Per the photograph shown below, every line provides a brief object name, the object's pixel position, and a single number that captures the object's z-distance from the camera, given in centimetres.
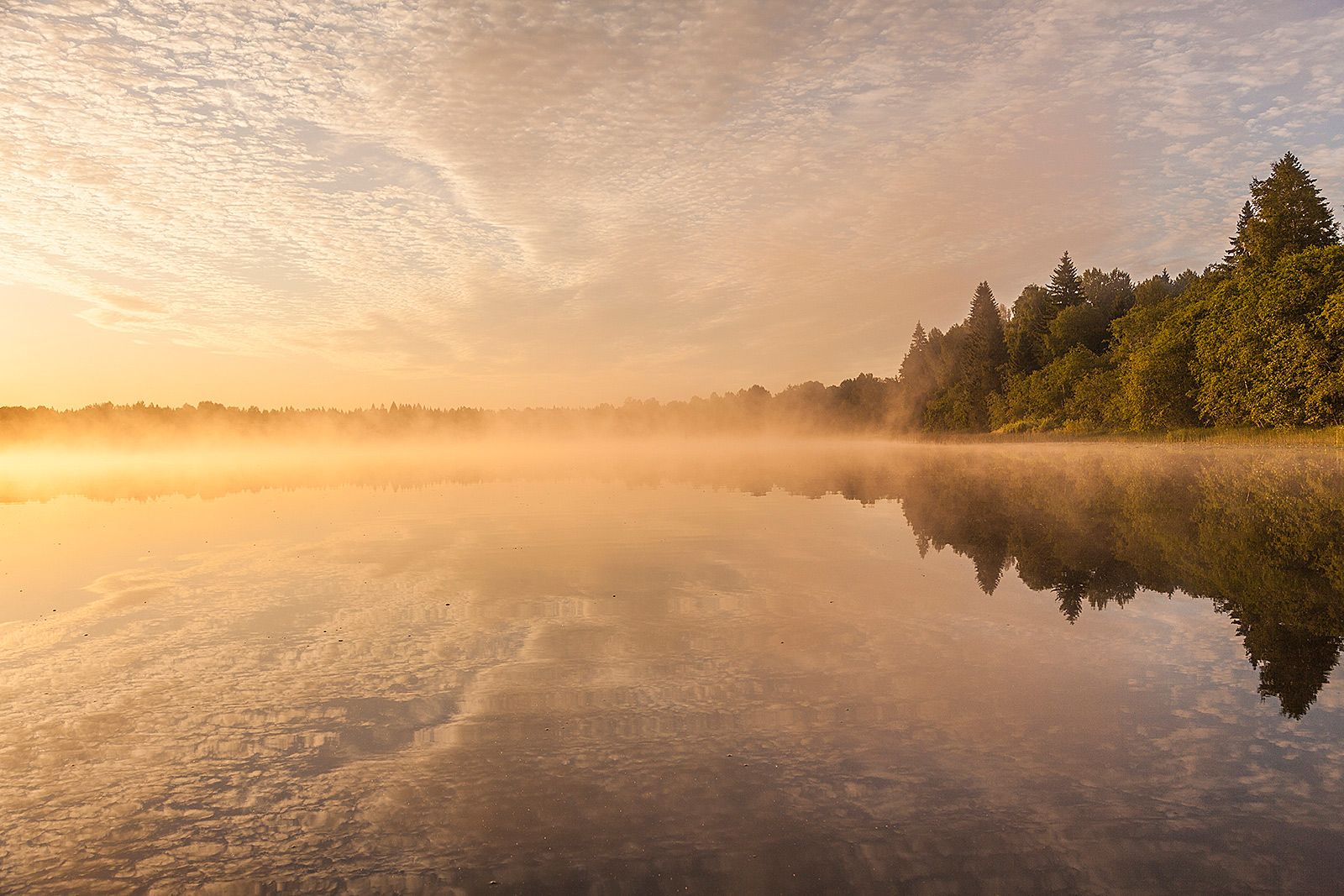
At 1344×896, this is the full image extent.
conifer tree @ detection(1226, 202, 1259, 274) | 9556
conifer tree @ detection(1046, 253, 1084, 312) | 15412
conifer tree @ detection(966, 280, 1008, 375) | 16100
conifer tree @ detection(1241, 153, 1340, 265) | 8444
